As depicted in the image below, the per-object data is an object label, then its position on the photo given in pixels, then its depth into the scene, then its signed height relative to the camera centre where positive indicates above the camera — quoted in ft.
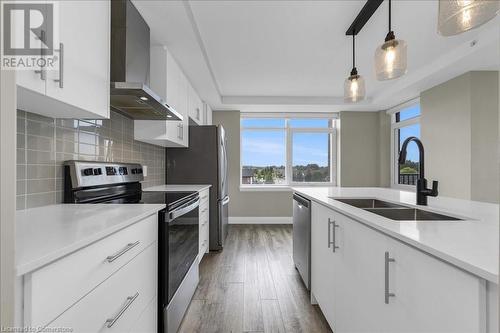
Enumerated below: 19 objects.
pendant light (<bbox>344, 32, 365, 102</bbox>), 7.70 +2.39
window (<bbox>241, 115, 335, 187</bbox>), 17.89 +1.17
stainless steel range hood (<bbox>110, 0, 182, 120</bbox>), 5.22 +2.35
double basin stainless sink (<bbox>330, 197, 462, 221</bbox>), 4.25 -0.89
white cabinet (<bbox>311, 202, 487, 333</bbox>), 2.09 -1.37
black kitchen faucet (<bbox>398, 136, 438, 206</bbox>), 4.73 -0.38
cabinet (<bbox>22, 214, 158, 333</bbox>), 2.06 -1.29
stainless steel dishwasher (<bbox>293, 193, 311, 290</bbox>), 7.00 -2.14
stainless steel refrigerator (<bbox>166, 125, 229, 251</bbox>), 11.36 -0.02
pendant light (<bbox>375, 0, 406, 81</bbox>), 5.80 +2.52
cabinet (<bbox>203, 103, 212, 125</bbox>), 15.02 +3.21
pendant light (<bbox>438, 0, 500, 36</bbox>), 3.56 +2.22
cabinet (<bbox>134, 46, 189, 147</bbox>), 7.97 +2.38
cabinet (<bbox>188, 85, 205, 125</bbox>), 11.40 +2.84
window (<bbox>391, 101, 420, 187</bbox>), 14.96 +1.97
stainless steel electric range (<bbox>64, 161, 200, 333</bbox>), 4.86 -1.11
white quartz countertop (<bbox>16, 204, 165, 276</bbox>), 2.06 -0.73
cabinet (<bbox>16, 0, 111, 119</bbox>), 3.29 +1.43
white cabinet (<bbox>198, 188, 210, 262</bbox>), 9.27 -2.20
